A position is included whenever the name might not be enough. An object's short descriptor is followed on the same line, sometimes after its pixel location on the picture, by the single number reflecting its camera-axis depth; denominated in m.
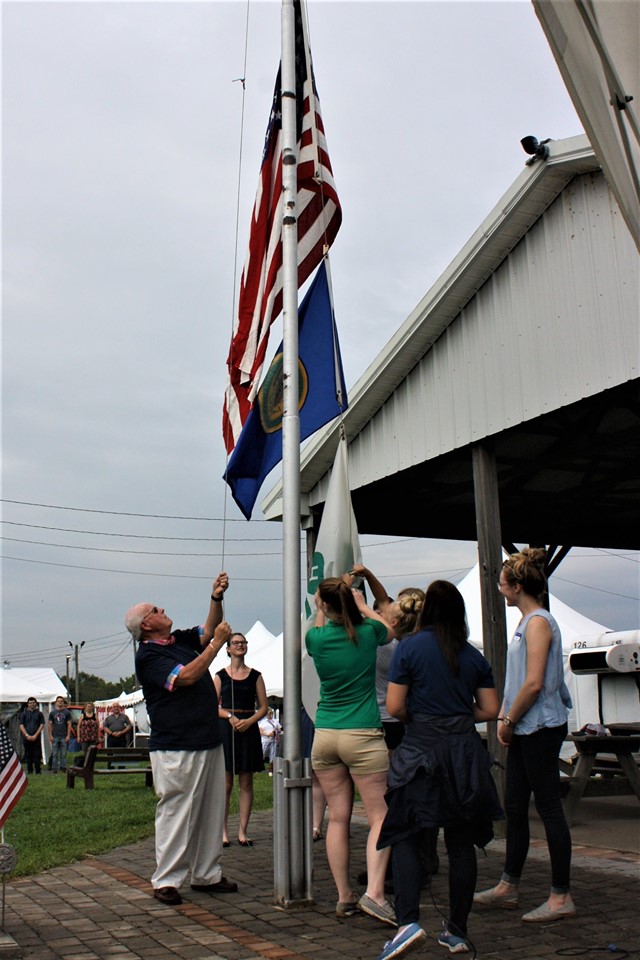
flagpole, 5.60
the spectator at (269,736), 22.41
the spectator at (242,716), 8.05
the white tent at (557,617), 19.25
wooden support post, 8.59
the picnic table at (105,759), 15.94
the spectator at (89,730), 22.39
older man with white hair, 5.86
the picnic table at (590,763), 8.55
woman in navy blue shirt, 4.25
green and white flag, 6.20
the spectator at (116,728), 23.03
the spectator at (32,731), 21.62
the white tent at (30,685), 32.34
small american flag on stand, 5.22
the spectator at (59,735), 23.61
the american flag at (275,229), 6.74
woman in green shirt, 5.21
